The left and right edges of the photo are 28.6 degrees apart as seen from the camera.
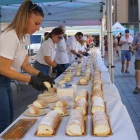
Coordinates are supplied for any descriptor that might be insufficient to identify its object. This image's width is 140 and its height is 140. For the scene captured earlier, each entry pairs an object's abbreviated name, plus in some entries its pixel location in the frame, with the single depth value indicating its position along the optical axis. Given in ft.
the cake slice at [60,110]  5.30
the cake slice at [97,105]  5.23
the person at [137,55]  16.31
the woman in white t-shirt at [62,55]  18.19
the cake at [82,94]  6.16
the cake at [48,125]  4.32
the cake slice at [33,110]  5.42
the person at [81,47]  24.11
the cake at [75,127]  4.26
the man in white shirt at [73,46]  22.09
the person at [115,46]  52.23
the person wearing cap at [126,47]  27.73
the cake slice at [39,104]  5.83
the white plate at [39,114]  5.37
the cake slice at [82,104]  5.27
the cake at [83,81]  8.87
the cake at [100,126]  4.24
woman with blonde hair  5.79
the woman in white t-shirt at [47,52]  12.28
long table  4.19
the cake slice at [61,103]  5.70
